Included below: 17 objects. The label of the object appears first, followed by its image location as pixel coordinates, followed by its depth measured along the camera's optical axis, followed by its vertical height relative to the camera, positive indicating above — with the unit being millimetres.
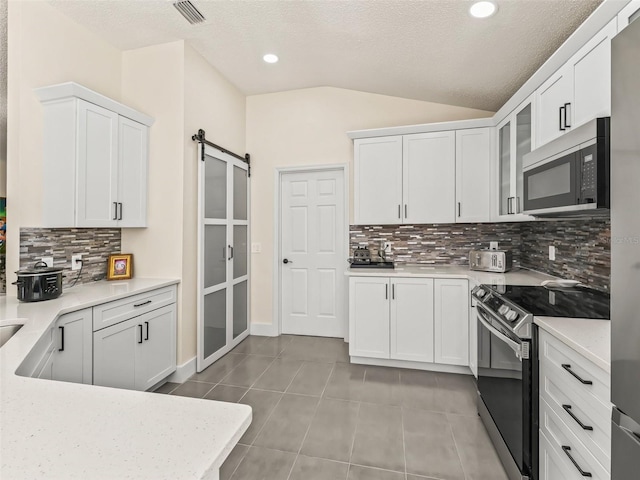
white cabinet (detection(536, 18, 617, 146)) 1572 +873
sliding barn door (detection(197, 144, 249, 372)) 3119 -179
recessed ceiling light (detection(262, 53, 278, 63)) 3182 +1855
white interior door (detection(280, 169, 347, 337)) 4027 -181
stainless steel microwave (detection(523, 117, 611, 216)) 1395 +345
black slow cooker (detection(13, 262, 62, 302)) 1977 -302
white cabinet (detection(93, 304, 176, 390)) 2117 -851
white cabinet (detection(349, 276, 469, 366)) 2957 -776
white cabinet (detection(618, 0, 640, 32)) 1362 +1015
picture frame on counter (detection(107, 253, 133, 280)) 2816 -264
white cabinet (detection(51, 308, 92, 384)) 1809 -664
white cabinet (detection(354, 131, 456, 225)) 3277 +643
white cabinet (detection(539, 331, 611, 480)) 1057 -664
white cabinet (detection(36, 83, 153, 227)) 2268 +608
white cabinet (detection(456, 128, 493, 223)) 3180 +662
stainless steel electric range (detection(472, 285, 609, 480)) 1514 -638
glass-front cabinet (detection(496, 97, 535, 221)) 2494 +733
